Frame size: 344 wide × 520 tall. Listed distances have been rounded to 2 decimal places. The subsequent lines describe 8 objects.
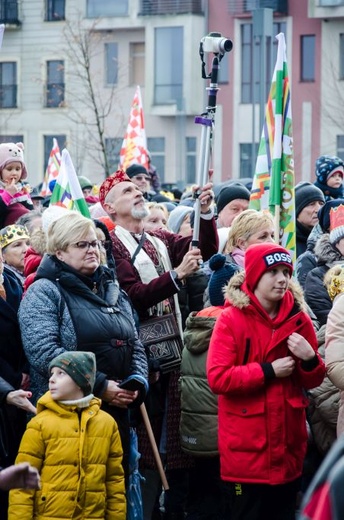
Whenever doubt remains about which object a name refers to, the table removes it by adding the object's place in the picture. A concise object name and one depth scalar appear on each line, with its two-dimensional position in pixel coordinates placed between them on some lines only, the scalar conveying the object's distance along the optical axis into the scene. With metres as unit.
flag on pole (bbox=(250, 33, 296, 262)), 15.23
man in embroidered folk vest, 13.37
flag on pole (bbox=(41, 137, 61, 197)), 25.05
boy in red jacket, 11.46
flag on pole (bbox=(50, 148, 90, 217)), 14.49
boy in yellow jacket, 10.93
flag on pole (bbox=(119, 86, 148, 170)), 29.30
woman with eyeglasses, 11.55
